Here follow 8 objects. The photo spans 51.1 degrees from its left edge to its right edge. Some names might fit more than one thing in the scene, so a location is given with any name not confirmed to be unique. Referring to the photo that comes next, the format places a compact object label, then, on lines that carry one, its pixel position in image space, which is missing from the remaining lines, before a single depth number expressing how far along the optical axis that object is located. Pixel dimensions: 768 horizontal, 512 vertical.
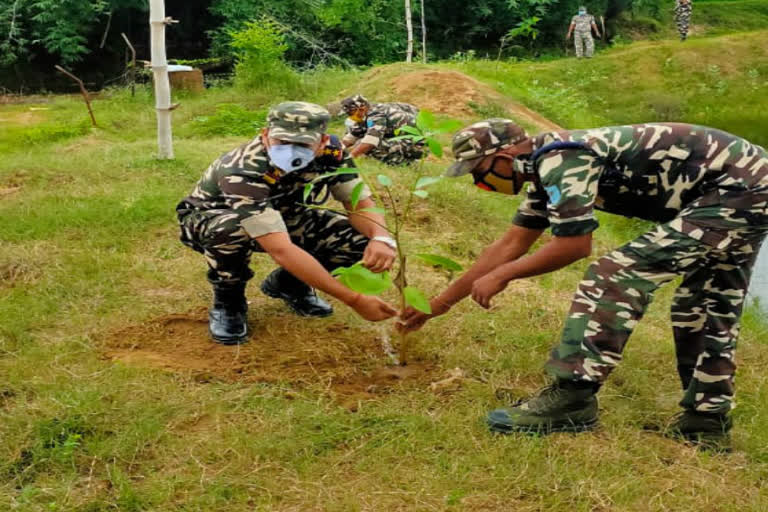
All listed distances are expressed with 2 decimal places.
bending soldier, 2.63
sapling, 2.84
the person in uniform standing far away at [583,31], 18.83
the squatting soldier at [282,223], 3.22
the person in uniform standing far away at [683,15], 20.58
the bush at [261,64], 12.69
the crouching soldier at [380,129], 7.58
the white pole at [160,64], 6.78
